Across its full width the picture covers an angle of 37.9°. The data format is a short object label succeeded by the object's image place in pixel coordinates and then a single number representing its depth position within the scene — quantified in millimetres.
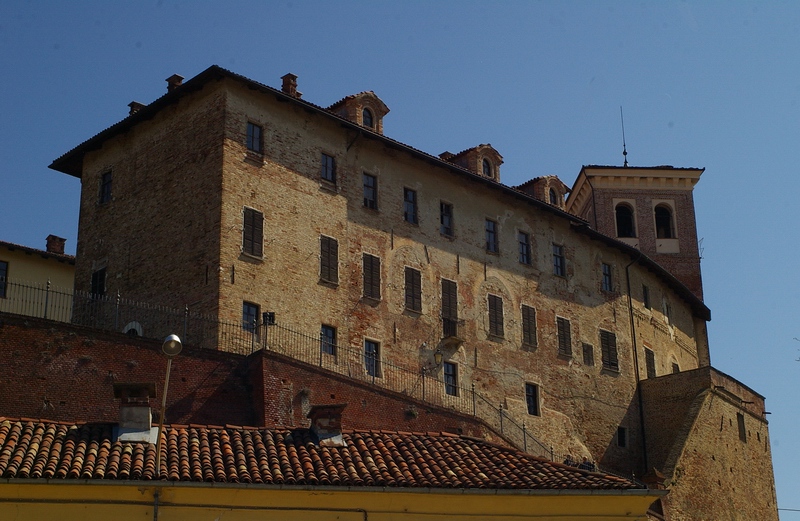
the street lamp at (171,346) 16578
